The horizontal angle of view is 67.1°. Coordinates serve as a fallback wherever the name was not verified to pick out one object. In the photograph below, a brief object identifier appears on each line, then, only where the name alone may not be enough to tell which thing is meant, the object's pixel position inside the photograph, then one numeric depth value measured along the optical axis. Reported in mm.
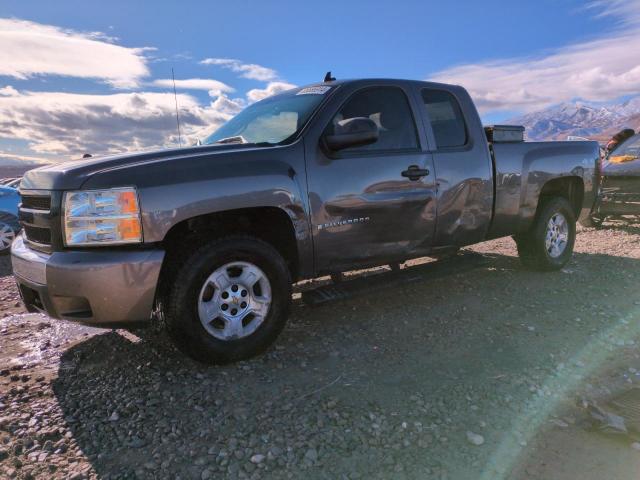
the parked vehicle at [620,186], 8617
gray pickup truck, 2973
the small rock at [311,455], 2374
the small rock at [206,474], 2253
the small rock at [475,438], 2504
